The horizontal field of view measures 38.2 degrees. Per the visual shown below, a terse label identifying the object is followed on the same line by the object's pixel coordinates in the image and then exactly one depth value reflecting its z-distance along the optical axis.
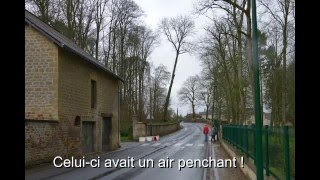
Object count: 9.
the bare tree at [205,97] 74.80
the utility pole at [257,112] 10.65
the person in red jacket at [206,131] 43.72
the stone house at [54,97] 21.25
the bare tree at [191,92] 90.31
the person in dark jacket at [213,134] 44.41
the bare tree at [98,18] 44.17
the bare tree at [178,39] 64.81
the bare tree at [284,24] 33.12
